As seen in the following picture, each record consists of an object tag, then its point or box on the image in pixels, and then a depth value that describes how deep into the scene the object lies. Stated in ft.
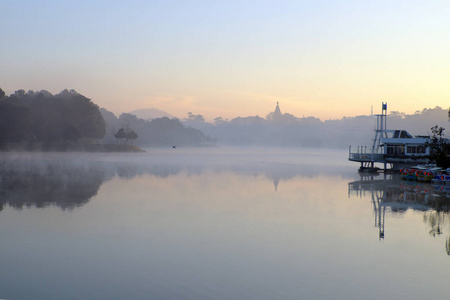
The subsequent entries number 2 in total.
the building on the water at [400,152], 236.84
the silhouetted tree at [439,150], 186.91
